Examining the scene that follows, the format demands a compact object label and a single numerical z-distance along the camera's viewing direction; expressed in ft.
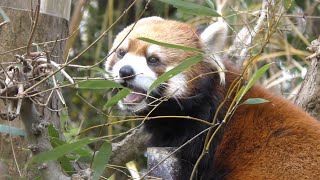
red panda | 18.66
